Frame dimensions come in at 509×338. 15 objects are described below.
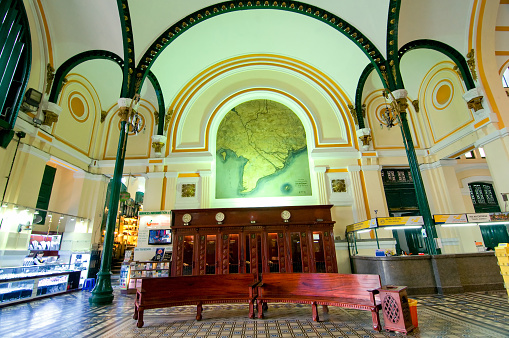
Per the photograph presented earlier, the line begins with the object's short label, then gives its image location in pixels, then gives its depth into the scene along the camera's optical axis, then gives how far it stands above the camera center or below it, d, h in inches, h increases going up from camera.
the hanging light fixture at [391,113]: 335.9 +166.4
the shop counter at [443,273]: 265.3 -31.0
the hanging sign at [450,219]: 292.7 +24.6
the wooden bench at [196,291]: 201.5 -33.7
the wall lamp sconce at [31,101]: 327.9 +188.8
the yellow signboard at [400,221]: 296.4 +24.7
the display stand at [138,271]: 351.3 -28.8
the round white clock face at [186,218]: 375.3 +43.1
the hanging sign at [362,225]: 311.9 +23.6
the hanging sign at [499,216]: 288.8 +25.5
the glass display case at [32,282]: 258.2 -30.8
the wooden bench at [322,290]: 177.9 -33.4
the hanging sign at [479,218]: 293.3 +24.8
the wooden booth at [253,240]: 359.6 +9.3
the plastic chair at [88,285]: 366.3 -45.4
